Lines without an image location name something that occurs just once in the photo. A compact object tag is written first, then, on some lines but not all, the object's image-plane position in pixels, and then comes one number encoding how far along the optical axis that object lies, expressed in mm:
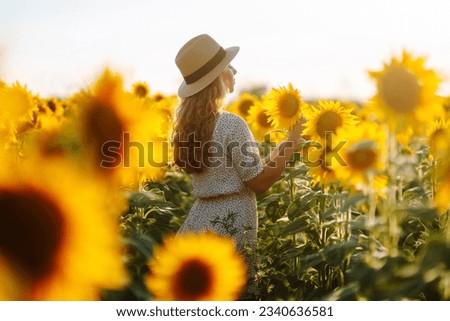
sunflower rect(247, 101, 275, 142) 4914
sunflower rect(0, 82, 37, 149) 2827
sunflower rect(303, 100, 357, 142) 3031
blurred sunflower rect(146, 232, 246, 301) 1935
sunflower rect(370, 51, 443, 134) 2102
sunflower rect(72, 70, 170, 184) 1664
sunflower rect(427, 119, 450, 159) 2605
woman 3199
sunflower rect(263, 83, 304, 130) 3701
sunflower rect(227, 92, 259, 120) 6090
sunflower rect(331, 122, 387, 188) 2037
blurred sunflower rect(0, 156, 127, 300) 1068
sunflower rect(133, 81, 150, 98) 6865
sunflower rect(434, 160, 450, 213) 1843
